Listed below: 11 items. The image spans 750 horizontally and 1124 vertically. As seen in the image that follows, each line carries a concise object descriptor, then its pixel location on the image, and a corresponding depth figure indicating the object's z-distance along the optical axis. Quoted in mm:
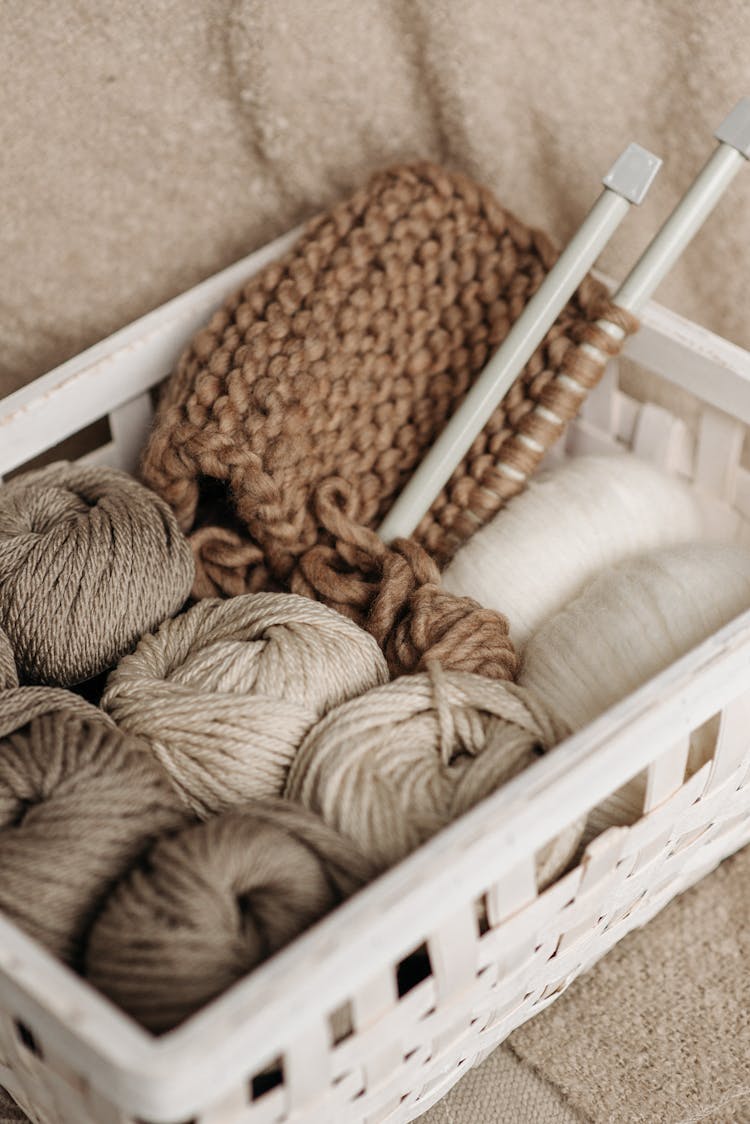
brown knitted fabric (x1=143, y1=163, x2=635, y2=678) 722
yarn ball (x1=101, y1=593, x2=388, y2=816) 600
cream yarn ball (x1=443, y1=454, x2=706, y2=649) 761
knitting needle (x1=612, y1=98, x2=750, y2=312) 741
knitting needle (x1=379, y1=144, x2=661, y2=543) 760
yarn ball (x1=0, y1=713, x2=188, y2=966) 492
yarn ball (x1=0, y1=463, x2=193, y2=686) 645
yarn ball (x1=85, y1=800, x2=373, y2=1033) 463
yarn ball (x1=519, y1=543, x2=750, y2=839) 670
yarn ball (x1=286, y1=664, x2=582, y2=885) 562
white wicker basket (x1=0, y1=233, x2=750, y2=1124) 411
